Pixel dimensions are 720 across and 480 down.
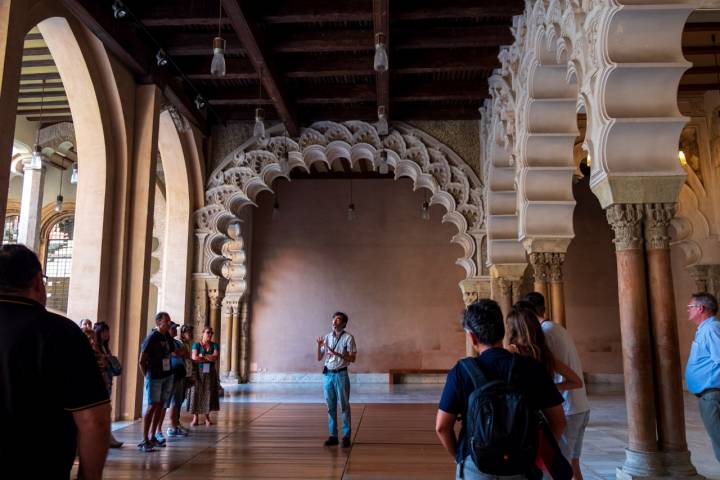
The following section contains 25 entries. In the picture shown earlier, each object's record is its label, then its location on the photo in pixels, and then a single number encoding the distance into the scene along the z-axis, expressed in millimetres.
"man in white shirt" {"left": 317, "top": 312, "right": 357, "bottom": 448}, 5672
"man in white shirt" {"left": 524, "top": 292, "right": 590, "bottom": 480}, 3264
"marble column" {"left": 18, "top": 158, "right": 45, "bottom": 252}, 11055
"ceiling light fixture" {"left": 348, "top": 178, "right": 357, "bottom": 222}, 13586
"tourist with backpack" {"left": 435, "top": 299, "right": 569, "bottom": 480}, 1875
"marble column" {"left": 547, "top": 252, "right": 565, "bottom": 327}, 6973
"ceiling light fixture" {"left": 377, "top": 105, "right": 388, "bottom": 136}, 9196
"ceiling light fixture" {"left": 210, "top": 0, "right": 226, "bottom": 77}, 5241
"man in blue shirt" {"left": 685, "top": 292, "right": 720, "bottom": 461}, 3738
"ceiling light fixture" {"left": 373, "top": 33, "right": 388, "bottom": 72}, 5320
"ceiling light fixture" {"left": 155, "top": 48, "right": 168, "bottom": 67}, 7861
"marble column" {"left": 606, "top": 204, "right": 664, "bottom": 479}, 4055
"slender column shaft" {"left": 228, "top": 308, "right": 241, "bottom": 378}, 13766
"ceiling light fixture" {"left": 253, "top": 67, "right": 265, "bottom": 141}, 7414
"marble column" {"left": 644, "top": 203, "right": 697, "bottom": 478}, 4016
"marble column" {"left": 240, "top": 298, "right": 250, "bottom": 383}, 14078
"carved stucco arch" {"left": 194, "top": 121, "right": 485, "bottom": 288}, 10227
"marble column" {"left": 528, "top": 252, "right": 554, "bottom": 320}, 6949
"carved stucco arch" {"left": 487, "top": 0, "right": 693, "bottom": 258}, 4129
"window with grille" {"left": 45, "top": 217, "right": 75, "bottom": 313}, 15305
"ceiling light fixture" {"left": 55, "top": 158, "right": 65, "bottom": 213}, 12227
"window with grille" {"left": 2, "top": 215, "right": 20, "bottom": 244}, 14344
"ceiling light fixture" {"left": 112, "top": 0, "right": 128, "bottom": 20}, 6652
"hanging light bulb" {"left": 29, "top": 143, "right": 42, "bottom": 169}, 9648
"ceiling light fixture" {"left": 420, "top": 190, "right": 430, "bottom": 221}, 12969
